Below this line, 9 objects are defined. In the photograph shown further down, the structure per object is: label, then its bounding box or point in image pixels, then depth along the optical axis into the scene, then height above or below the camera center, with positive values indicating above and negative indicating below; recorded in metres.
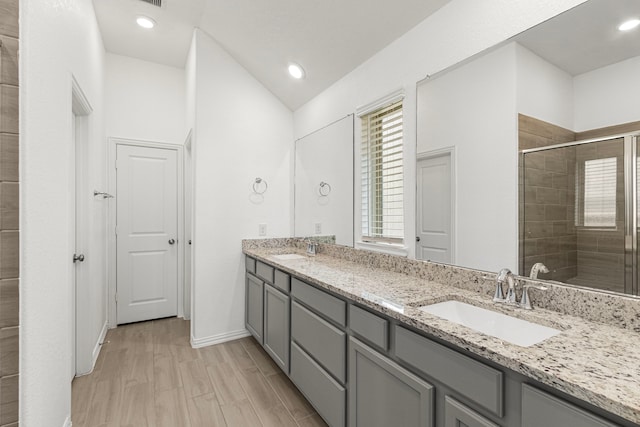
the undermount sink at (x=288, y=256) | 2.73 -0.40
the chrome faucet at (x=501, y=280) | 1.38 -0.30
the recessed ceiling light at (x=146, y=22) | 2.78 +1.69
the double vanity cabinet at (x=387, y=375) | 0.86 -0.62
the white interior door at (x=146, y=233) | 3.48 -0.24
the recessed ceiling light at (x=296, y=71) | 2.82 +1.28
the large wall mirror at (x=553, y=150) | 1.15 +0.27
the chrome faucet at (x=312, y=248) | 2.97 -0.35
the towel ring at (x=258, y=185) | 3.25 +0.27
